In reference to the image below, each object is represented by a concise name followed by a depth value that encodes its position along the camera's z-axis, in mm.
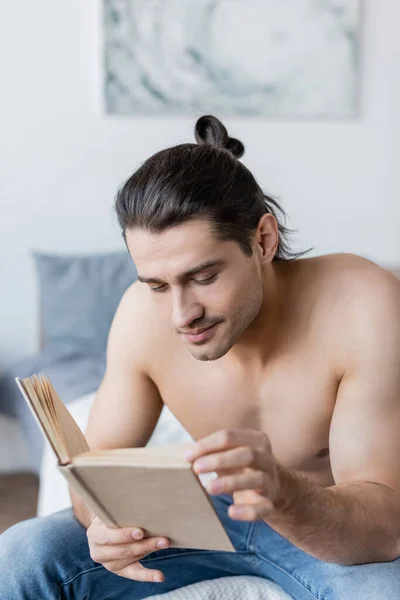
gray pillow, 2791
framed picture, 2916
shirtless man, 1162
